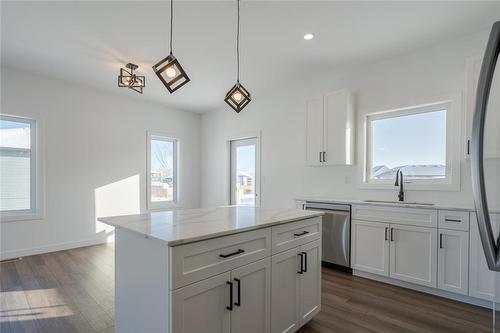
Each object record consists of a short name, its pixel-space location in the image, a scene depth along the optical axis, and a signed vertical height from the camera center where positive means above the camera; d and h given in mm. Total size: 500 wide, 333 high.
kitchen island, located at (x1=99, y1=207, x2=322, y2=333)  1297 -634
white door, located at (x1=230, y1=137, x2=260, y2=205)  5202 -144
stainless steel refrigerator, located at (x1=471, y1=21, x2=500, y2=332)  779 +13
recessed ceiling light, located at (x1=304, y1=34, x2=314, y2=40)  2906 +1443
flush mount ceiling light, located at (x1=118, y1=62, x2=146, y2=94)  3256 +1060
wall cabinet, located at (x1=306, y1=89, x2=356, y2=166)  3602 +509
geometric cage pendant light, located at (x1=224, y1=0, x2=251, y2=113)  2282 +597
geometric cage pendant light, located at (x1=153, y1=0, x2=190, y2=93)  1860 +669
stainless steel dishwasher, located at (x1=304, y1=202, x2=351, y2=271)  3340 -924
